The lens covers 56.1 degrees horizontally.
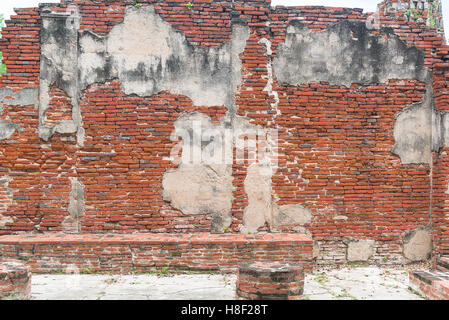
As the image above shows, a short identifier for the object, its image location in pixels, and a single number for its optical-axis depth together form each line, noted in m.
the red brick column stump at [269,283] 4.07
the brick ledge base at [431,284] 4.11
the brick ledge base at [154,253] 5.21
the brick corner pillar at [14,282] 3.94
